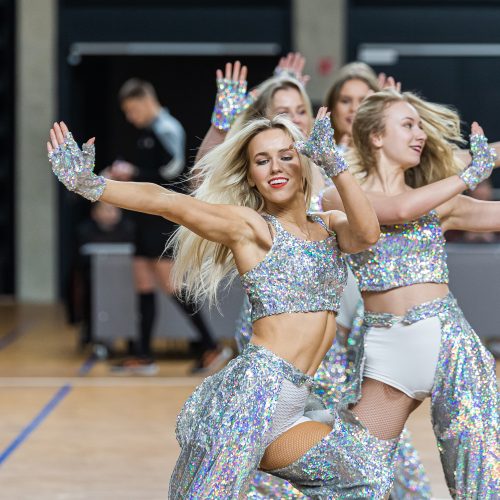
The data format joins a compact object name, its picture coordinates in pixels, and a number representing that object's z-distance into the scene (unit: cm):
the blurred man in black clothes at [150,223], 1298
